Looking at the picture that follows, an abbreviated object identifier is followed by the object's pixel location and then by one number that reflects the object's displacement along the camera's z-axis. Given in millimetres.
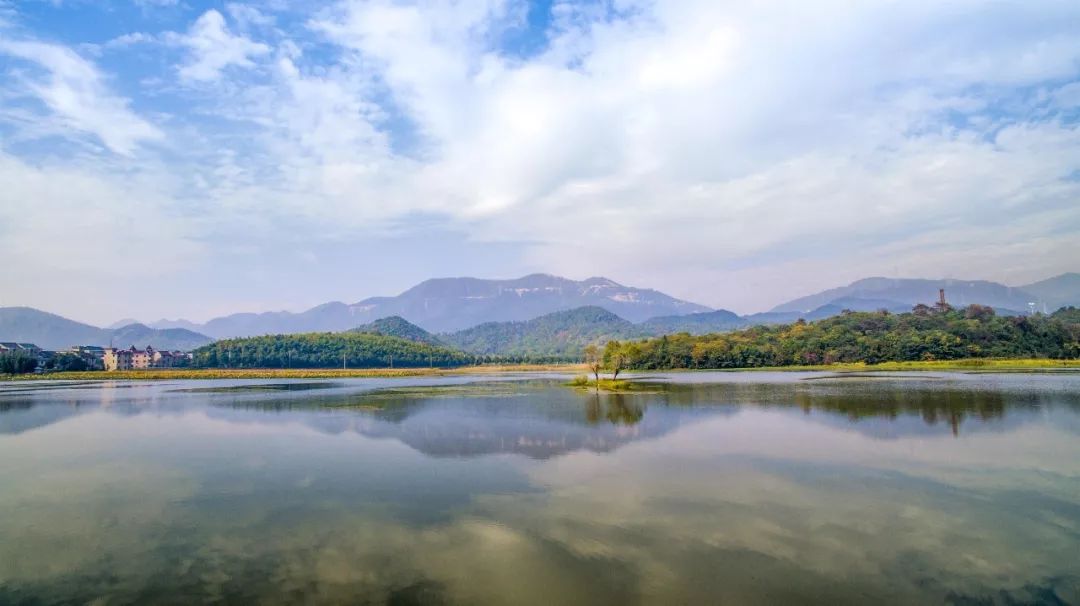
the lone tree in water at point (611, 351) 76962
